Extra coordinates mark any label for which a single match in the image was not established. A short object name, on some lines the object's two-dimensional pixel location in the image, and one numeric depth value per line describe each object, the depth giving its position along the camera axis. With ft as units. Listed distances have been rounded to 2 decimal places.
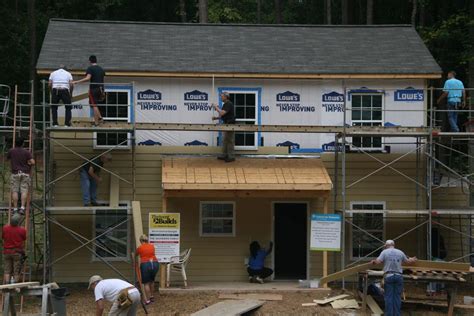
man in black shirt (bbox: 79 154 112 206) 69.05
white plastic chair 68.13
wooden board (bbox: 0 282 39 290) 50.93
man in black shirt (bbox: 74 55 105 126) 67.41
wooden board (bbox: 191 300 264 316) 57.21
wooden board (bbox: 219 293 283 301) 64.18
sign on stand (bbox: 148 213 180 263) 67.21
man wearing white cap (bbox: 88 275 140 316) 46.37
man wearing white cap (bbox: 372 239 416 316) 57.62
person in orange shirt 62.59
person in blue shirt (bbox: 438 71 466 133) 72.18
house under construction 71.20
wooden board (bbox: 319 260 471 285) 62.75
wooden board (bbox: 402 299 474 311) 62.85
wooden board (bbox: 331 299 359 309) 62.59
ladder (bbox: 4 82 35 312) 62.44
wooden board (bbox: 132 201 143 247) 65.57
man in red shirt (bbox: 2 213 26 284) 60.18
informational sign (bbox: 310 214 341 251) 68.03
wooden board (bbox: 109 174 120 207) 70.28
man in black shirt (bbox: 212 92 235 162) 69.82
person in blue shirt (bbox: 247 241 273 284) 71.31
